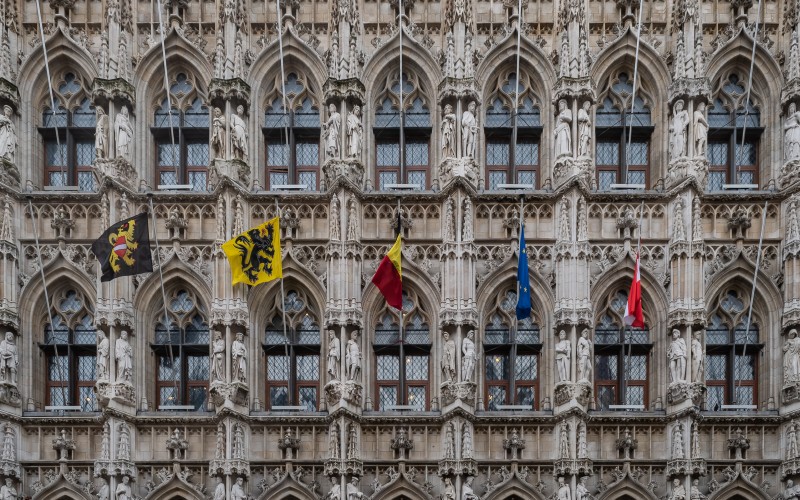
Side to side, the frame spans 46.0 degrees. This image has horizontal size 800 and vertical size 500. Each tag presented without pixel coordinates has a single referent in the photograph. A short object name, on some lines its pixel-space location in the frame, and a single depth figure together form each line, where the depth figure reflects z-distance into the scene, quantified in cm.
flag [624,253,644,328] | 2516
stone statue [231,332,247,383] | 2580
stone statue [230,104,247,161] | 2681
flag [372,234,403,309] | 2567
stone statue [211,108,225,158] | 2686
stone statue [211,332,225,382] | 2583
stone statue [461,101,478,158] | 2673
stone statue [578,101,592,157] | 2667
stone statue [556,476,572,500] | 2506
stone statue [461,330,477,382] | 2564
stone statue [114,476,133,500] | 2527
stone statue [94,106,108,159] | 2691
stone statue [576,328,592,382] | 2561
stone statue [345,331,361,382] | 2567
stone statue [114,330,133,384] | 2589
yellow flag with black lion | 2578
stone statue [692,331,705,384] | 2552
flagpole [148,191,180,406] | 2655
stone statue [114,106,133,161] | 2684
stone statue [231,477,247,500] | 2525
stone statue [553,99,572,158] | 2667
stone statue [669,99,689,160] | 2661
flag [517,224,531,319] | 2533
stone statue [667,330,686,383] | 2555
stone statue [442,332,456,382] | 2569
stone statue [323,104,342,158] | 2672
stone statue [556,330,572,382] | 2570
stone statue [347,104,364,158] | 2672
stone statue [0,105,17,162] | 2692
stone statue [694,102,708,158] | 2666
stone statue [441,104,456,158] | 2677
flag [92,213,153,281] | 2555
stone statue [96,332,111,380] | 2586
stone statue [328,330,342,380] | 2569
